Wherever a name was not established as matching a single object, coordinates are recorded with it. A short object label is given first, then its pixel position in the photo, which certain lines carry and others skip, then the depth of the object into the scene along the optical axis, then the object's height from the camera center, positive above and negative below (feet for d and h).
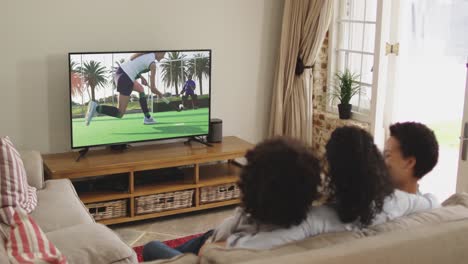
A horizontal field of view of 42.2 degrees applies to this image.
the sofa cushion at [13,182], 10.90 -2.20
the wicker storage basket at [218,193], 15.37 -3.21
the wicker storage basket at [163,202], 14.55 -3.30
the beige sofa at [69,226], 9.20 -2.75
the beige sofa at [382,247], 5.58 -1.71
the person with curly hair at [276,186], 5.98 -1.17
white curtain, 16.76 +0.01
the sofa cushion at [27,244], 7.43 -2.32
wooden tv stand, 13.87 -2.36
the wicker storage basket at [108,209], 14.02 -3.37
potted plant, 16.12 -0.54
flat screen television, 14.20 -0.76
